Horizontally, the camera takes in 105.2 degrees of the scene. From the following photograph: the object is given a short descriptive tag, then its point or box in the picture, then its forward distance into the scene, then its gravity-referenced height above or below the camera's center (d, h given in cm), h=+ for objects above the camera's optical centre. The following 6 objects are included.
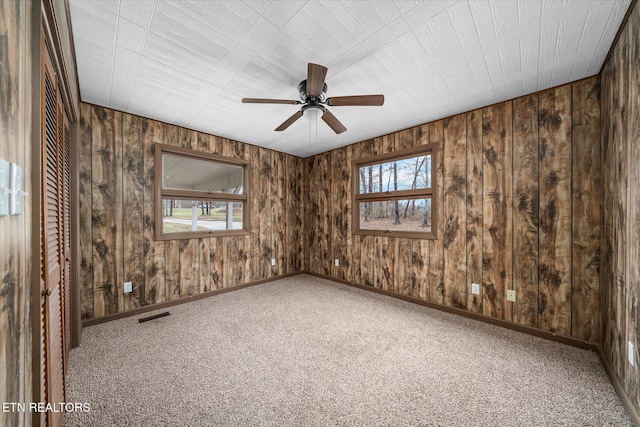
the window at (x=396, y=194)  333 +31
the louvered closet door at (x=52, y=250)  104 -18
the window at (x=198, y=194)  333 +33
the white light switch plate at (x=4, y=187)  57 +7
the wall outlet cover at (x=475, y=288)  282 -87
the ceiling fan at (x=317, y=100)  182 +99
